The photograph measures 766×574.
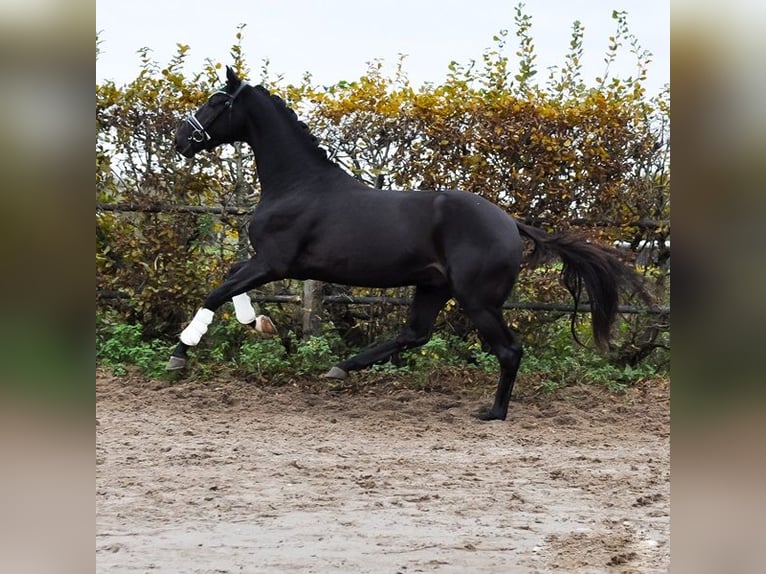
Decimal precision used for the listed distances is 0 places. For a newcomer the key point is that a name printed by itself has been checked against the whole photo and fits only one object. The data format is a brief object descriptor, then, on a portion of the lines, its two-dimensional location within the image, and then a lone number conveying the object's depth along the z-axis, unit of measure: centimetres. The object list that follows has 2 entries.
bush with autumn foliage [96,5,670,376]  1602
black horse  1295
